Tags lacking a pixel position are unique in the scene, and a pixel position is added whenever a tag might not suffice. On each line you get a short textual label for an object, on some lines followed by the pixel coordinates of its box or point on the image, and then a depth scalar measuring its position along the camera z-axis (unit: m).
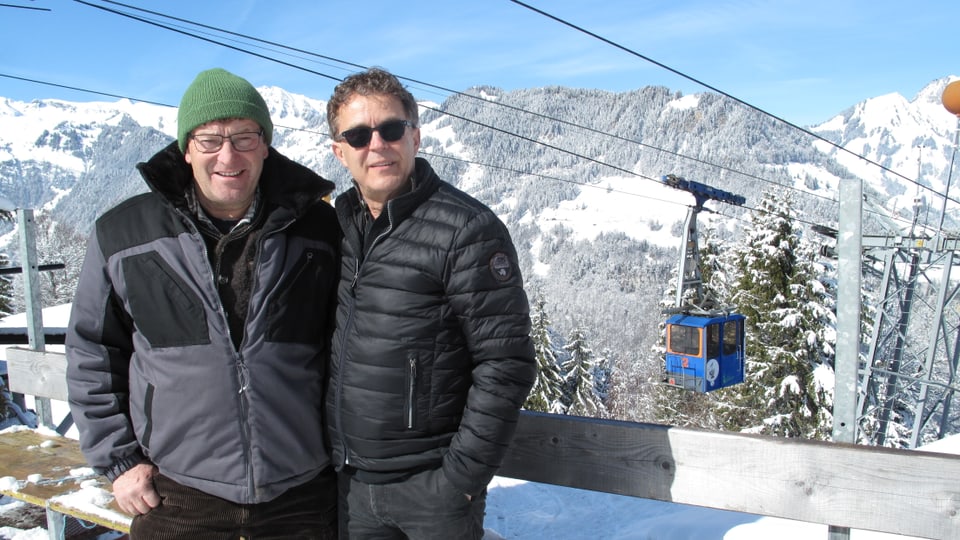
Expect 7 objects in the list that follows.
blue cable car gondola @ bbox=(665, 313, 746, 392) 12.15
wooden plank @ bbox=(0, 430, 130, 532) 2.79
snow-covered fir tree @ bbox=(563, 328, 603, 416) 31.11
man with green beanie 2.02
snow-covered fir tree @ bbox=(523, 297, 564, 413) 25.86
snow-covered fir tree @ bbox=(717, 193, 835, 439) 20.11
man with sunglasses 1.82
